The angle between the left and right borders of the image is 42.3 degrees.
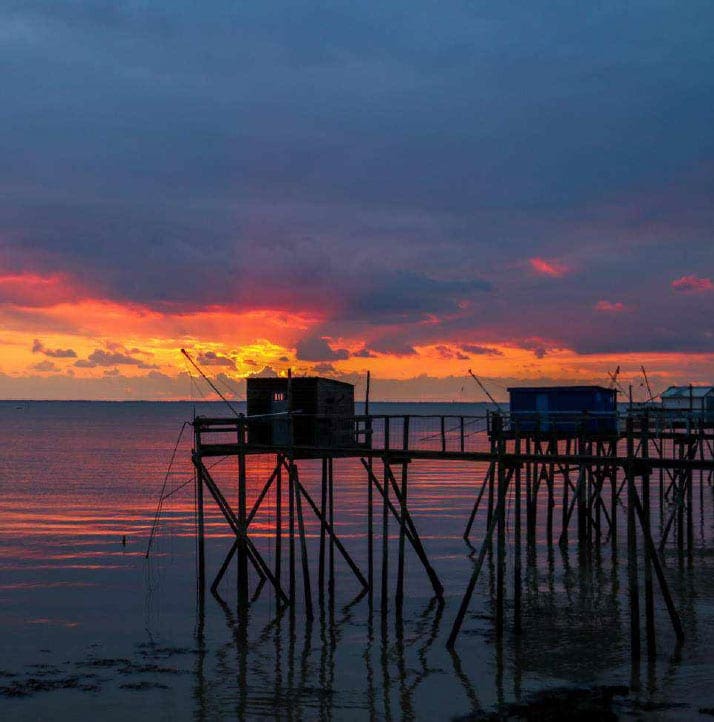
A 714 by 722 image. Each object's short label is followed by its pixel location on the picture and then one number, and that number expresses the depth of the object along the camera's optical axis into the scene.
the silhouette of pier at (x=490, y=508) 24.61
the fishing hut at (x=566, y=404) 43.09
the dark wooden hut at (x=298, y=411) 34.22
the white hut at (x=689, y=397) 58.81
